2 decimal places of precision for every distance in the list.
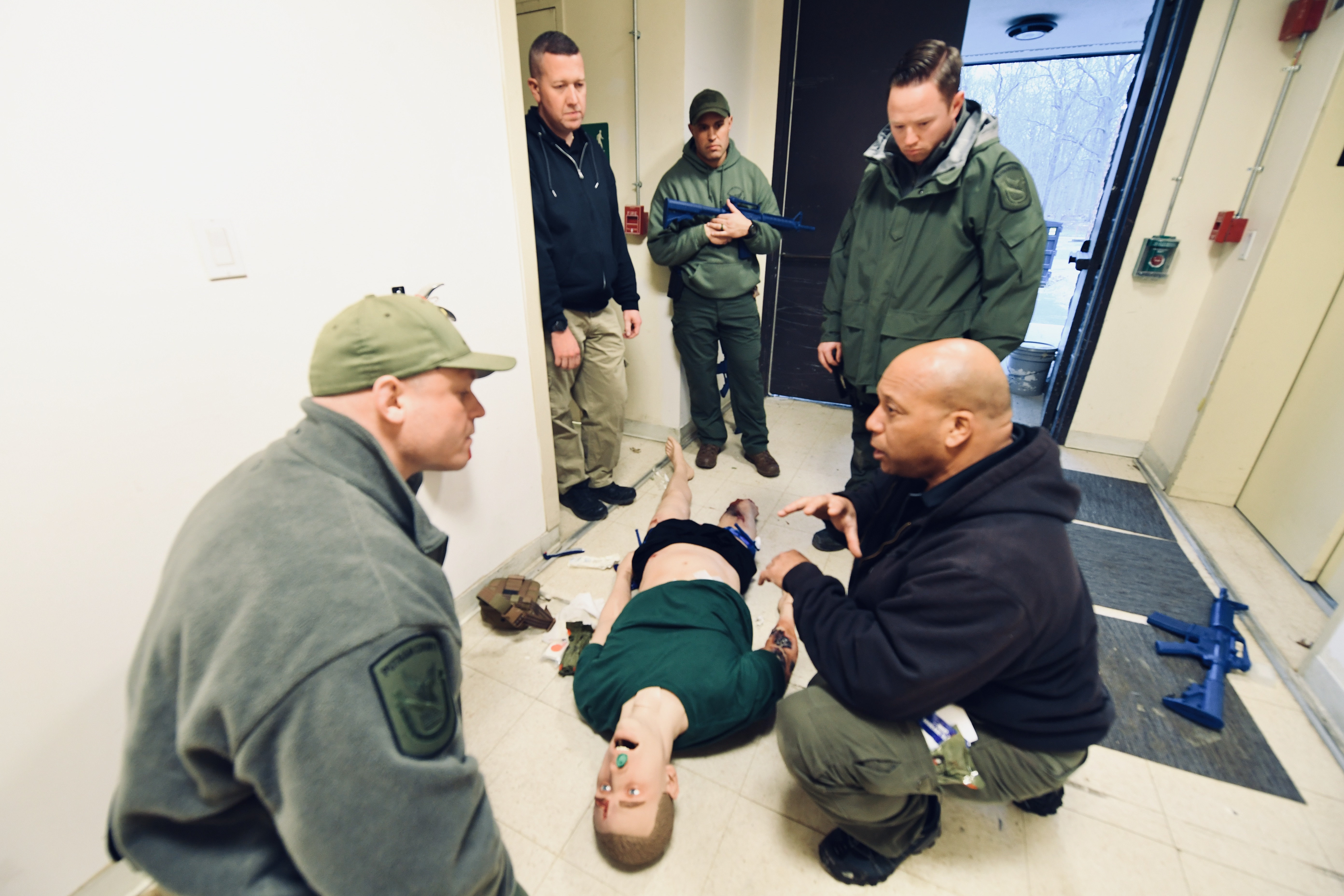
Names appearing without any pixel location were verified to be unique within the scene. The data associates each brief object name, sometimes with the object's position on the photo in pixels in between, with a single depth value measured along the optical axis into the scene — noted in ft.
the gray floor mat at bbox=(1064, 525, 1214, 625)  6.42
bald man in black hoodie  3.11
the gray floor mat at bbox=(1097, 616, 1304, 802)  4.65
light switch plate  3.57
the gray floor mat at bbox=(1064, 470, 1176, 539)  7.91
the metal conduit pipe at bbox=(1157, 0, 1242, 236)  7.60
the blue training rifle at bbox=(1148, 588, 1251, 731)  4.99
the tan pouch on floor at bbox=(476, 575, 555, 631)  5.92
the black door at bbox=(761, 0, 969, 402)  9.39
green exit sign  9.13
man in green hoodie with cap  8.23
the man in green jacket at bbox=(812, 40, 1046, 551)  5.52
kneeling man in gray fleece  1.89
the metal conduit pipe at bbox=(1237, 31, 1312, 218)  7.36
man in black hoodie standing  6.59
